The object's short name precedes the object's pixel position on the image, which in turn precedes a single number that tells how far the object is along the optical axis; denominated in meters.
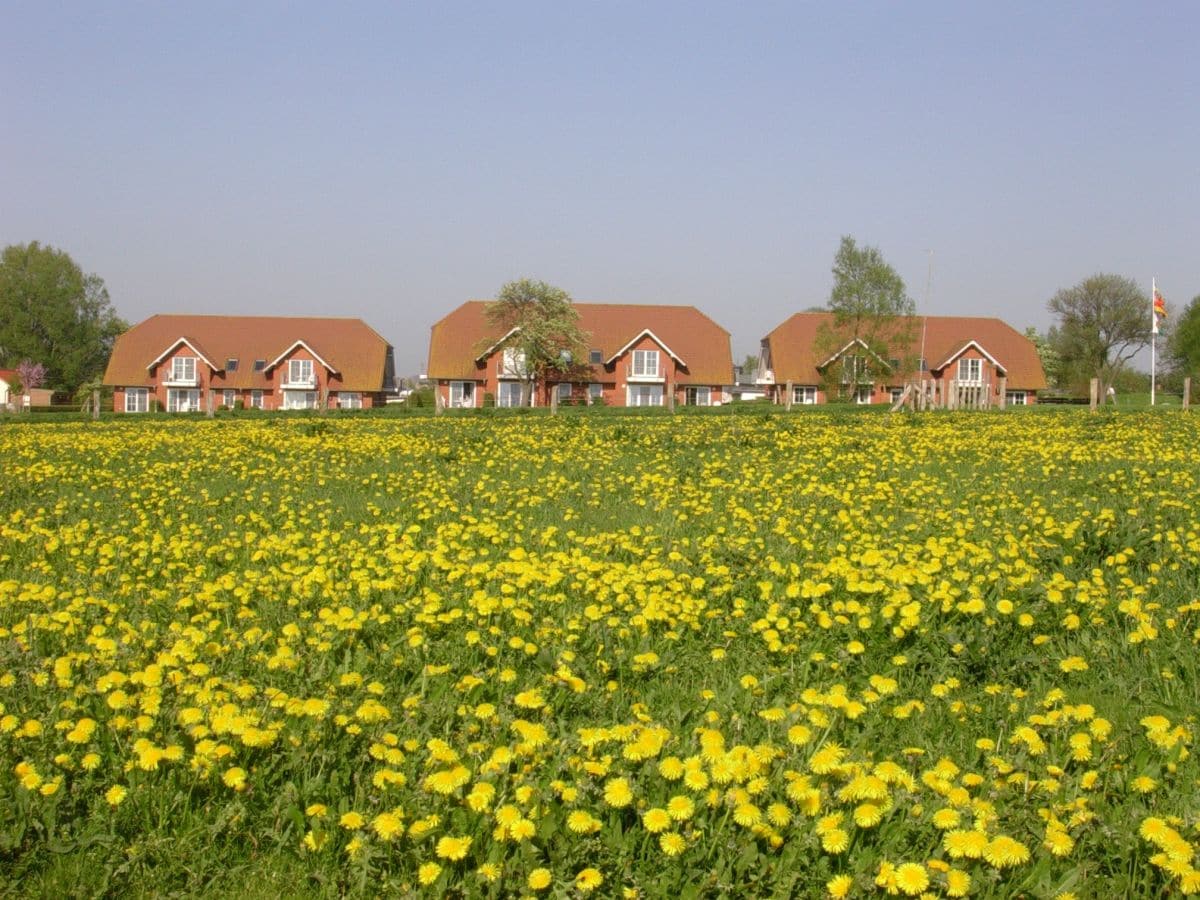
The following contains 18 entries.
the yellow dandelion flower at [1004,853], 2.82
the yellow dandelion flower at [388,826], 3.10
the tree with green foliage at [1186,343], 85.56
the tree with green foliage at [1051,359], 88.12
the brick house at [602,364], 62.78
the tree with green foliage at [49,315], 86.38
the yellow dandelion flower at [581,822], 3.07
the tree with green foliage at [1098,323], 84.12
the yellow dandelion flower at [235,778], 3.48
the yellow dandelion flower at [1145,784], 3.32
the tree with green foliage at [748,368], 101.84
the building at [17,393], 67.47
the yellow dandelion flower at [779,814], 3.04
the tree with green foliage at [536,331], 59.62
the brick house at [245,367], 63.97
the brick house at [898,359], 61.38
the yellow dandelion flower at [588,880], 2.89
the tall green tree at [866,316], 59.94
